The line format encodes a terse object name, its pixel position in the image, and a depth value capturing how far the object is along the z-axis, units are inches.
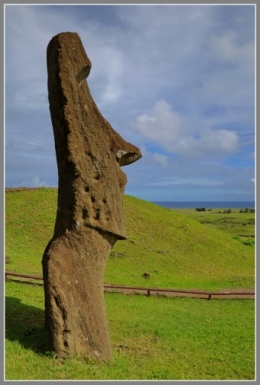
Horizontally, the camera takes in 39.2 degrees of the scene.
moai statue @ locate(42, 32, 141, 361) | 305.4
